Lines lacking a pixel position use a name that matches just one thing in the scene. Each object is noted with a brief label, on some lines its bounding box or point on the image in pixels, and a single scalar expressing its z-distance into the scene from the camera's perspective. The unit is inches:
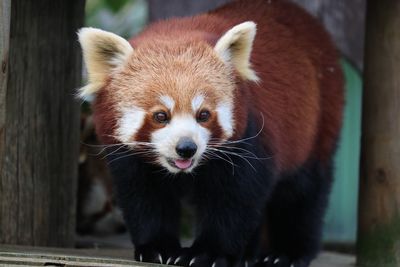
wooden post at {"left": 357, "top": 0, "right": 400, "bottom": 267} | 350.3
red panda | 268.5
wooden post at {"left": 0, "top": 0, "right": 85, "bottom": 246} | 346.0
